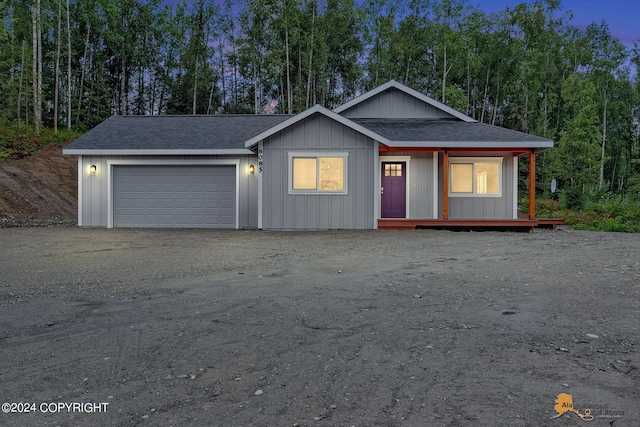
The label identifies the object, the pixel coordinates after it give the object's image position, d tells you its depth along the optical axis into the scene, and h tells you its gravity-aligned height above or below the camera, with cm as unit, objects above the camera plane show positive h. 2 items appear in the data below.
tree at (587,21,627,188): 3142 +1027
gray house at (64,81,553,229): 1278 +78
